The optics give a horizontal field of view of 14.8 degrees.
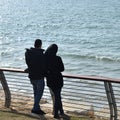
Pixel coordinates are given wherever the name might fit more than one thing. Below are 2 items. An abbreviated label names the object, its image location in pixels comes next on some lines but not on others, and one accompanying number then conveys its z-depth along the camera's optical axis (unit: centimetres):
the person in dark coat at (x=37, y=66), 998
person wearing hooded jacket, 982
